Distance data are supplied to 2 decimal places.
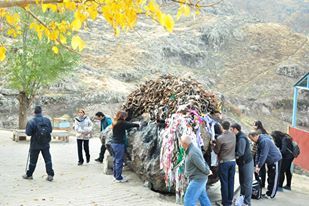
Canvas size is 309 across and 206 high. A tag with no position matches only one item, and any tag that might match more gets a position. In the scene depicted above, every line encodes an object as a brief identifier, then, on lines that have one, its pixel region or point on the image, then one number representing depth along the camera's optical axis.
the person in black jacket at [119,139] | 10.43
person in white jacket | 12.21
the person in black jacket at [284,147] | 11.38
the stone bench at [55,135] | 17.17
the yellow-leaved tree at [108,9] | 5.02
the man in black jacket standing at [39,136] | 10.14
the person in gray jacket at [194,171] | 7.50
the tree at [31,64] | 18.61
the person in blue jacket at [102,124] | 12.48
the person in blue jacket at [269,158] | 10.04
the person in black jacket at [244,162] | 9.28
